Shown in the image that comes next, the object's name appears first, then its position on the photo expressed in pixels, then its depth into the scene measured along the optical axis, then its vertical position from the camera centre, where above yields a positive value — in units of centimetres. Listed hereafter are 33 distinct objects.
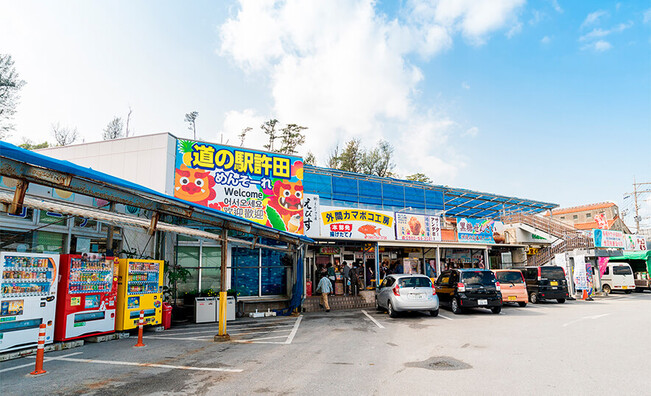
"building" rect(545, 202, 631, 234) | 6556 +791
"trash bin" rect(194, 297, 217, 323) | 1410 -183
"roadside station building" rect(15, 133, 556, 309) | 1605 +206
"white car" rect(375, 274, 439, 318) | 1369 -132
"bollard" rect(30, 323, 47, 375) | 669 -162
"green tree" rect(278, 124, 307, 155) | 3894 +1223
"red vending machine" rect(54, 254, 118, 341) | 932 -91
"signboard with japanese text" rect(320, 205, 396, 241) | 1870 +175
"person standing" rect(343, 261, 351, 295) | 1936 -101
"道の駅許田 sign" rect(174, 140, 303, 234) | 1653 +345
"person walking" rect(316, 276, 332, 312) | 1655 -126
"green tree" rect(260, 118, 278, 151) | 3944 +1312
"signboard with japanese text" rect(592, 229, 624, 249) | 2451 +121
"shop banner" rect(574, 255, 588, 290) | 2130 -94
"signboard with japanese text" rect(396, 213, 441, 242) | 2078 +170
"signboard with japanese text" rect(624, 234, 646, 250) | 2934 +117
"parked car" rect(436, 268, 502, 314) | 1452 -125
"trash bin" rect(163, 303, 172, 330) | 1265 -182
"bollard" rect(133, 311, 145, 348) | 930 -184
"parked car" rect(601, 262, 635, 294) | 2600 -143
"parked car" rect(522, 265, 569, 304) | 1852 -124
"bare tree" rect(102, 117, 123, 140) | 4020 +1364
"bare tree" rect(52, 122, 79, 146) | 3827 +1210
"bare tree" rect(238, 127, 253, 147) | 3956 +1297
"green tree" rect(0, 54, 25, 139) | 2748 +1252
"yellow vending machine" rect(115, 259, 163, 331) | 1084 -94
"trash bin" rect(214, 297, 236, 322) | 1447 -184
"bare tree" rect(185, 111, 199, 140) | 4047 +1495
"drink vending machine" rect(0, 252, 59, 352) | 805 -78
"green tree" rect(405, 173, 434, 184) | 4397 +924
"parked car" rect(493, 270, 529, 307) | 1700 -129
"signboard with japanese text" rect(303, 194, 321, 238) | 1825 +204
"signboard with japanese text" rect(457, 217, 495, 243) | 2306 +169
